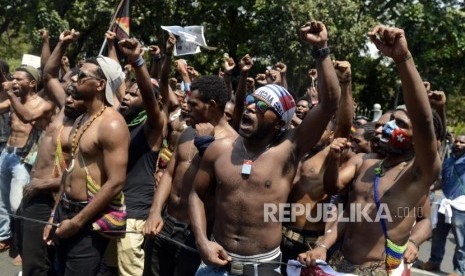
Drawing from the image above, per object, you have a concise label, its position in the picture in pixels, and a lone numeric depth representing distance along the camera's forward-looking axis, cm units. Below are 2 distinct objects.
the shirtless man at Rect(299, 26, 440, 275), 359
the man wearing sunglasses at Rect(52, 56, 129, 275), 414
